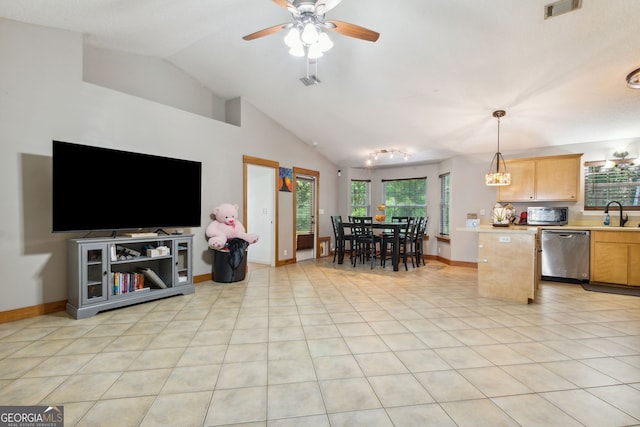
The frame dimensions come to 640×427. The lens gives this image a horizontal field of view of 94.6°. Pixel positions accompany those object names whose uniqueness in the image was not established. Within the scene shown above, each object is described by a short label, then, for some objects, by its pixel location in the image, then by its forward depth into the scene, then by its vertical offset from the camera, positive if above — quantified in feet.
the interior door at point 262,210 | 19.02 -0.03
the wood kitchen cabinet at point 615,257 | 14.28 -2.20
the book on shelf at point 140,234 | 11.34 -1.02
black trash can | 14.83 -3.01
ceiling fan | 7.34 +4.95
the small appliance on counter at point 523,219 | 17.68 -0.42
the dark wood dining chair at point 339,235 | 20.33 -1.74
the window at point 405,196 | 23.67 +1.22
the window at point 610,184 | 15.39 +1.52
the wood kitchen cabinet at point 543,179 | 16.40 +1.88
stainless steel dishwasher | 15.38 -2.29
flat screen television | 9.67 +0.70
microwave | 16.53 -0.20
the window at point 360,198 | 25.59 +1.11
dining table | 18.37 -1.83
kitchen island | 11.73 -2.11
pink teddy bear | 14.79 -0.92
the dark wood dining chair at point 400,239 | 18.56 -1.86
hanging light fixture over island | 13.47 +1.59
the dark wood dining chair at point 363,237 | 19.52 -1.78
